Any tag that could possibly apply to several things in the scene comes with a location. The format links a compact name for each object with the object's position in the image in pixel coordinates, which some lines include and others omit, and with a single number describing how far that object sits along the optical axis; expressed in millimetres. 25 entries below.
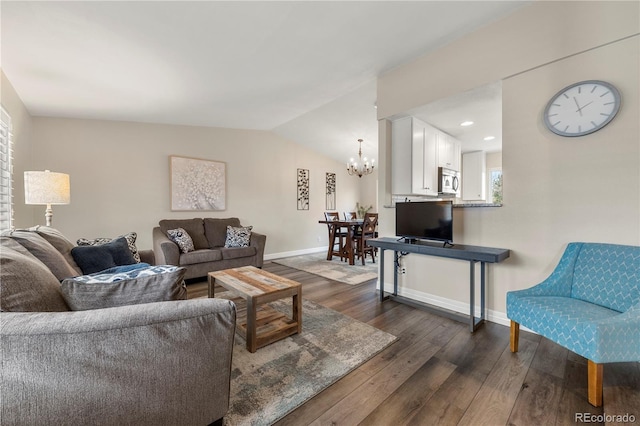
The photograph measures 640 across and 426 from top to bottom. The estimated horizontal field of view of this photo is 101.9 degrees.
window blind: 2498
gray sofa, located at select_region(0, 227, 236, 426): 825
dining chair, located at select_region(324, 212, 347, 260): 5273
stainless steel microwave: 3904
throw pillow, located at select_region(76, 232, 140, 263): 2530
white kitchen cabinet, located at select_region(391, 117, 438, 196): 3256
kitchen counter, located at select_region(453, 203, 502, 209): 2446
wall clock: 1878
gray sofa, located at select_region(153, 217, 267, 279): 3641
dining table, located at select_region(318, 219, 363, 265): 4922
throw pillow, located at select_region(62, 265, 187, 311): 1099
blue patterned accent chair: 1386
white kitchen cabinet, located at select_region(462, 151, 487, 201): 5359
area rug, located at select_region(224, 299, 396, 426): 1424
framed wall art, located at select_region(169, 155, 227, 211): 4438
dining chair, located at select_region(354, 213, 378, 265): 5047
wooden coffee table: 1960
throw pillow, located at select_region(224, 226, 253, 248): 4301
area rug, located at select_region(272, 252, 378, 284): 3990
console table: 2193
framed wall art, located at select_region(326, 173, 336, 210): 6713
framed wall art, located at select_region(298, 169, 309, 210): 6105
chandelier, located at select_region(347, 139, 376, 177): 5452
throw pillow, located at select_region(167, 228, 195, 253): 3767
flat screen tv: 2512
